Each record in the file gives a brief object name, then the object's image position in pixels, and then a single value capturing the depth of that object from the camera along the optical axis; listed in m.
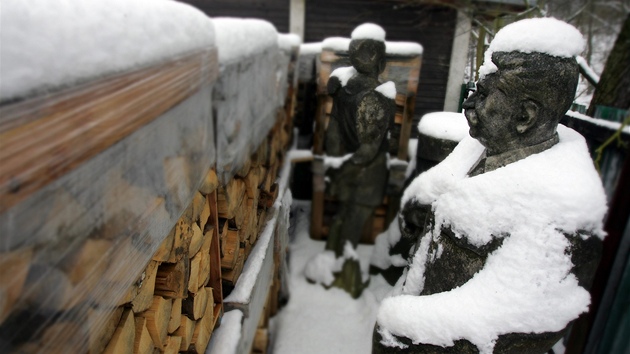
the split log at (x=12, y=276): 0.47
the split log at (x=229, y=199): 1.56
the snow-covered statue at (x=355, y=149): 2.06
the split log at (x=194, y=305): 1.32
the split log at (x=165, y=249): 1.01
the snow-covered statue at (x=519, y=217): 0.97
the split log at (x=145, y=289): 0.94
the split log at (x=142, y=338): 0.98
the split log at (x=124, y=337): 0.85
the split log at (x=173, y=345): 1.21
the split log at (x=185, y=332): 1.29
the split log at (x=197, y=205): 1.21
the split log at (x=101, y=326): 0.70
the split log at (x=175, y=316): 1.21
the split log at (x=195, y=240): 1.25
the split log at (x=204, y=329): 1.38
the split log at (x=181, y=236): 1.10
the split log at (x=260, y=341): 2.49
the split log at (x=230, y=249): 1.68
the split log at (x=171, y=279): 1.10
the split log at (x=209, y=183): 1.27
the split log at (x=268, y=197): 2.40
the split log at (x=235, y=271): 1.73
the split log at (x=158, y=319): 1.05
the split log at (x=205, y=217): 1.33
